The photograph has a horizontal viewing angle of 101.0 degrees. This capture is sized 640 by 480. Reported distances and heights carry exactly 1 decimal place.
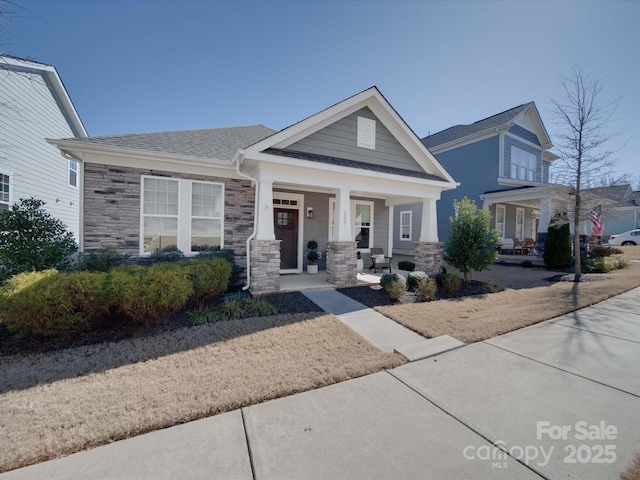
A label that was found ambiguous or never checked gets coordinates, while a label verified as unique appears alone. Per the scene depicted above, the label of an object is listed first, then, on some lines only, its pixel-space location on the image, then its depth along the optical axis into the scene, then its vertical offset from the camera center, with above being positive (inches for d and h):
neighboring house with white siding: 344.5 +126.3
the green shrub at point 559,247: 457.7 -8.2
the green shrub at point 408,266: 427.5 -44.2
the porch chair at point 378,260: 399.2 -35.9
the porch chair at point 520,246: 599.5 -10.8
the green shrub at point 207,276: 229.0 -38.2
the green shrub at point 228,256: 292.0 -24.2
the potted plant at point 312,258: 388.2 -31.8
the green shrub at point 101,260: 242.0 -27.5
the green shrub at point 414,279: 291.9 -44.6
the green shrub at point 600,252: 516.6 -16.6
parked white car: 877.2 +19.9
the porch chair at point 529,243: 602.9 -3.2
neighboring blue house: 603.2 +176.4
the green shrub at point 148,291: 180.1 -41.4
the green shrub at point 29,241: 203.2 -9.2
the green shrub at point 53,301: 156.2 -43.9
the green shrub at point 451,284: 294.8 -49.5
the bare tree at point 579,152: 368.2 +130.7
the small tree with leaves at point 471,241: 341.4 -1.1
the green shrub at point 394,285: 260.7 -47.3
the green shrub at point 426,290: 272.4 -52.4
